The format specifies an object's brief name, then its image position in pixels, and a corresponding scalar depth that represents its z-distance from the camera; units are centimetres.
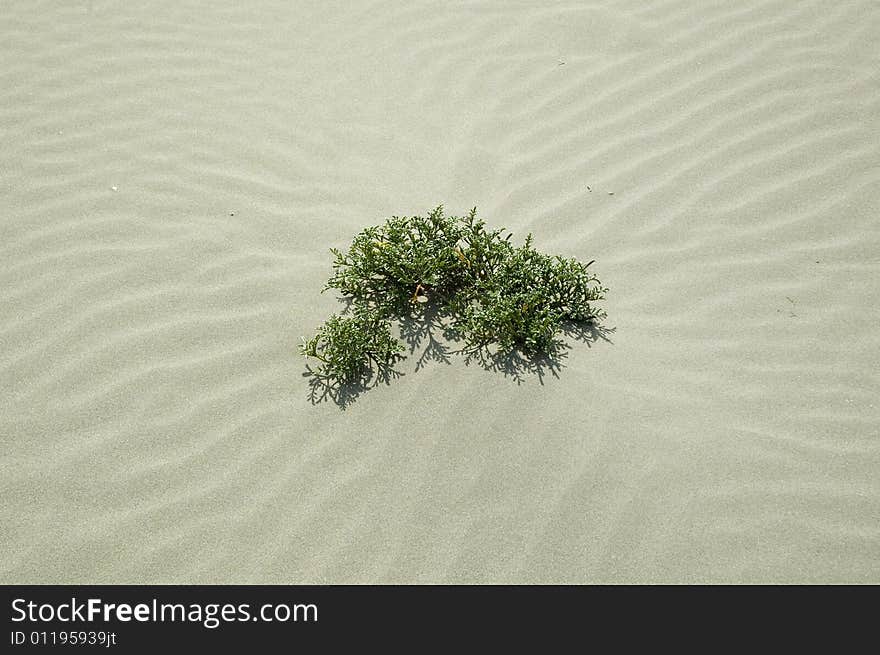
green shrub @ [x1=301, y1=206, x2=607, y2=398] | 358
